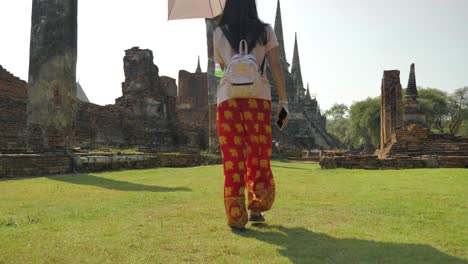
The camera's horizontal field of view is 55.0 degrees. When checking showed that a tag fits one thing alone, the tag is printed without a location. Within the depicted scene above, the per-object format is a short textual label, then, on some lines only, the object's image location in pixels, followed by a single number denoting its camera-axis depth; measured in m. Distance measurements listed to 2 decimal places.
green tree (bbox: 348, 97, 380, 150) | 37.44
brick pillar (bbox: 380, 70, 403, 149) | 20.48
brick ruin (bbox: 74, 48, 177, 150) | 17.38
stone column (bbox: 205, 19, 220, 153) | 13.95
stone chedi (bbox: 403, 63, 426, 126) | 20.33
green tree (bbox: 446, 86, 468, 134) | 42.88
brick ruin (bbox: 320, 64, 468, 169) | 10.09
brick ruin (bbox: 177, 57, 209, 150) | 33.22
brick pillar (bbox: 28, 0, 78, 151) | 8.41
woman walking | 2.87
